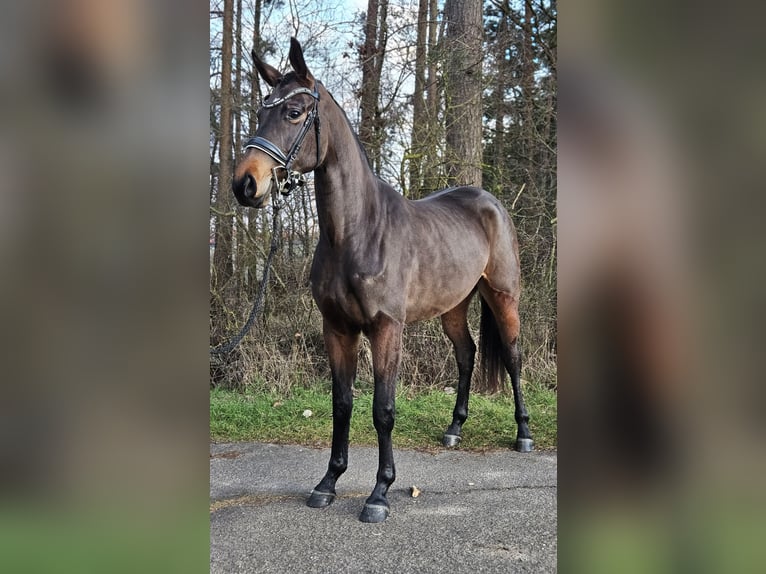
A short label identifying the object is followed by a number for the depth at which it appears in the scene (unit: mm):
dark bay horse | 2352
